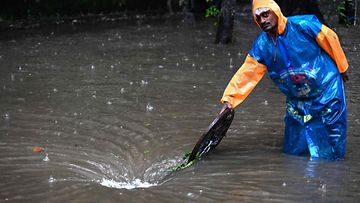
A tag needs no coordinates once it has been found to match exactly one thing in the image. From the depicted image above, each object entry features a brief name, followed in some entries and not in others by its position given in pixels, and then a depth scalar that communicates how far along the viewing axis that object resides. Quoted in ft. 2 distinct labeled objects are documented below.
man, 16.34
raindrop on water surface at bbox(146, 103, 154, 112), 24.02
